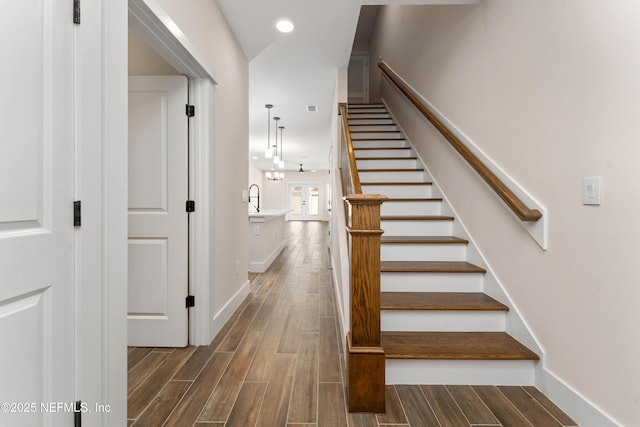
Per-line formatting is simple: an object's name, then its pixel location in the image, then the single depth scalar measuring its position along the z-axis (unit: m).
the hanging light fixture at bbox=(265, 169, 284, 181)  10.80
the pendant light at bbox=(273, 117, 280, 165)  7.24
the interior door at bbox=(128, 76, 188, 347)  2.28
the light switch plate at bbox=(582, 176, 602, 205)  1.41
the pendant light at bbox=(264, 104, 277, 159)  5.45
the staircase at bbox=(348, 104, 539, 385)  1.81
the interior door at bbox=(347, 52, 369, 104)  7.73
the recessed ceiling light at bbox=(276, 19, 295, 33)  2.82
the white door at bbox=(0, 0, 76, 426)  0.88
